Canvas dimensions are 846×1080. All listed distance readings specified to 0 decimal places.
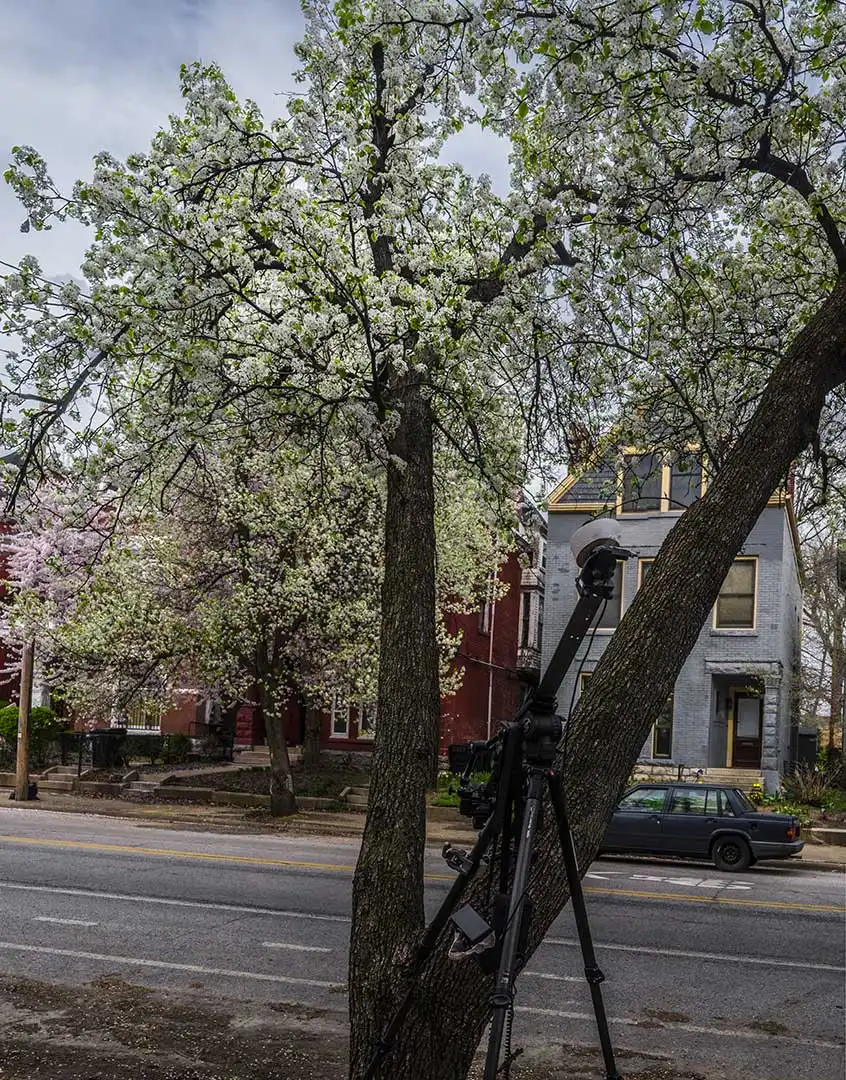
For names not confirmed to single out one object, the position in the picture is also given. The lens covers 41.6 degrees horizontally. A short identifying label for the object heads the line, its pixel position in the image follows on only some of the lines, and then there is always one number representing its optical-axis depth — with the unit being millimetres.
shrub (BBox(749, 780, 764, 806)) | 24734
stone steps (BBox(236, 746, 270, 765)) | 33188
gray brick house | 27328
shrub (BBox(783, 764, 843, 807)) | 24766
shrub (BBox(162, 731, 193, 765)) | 30736
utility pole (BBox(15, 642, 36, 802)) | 23812
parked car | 17672
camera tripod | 3439
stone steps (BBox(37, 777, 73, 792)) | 26828
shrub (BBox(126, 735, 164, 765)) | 30281
